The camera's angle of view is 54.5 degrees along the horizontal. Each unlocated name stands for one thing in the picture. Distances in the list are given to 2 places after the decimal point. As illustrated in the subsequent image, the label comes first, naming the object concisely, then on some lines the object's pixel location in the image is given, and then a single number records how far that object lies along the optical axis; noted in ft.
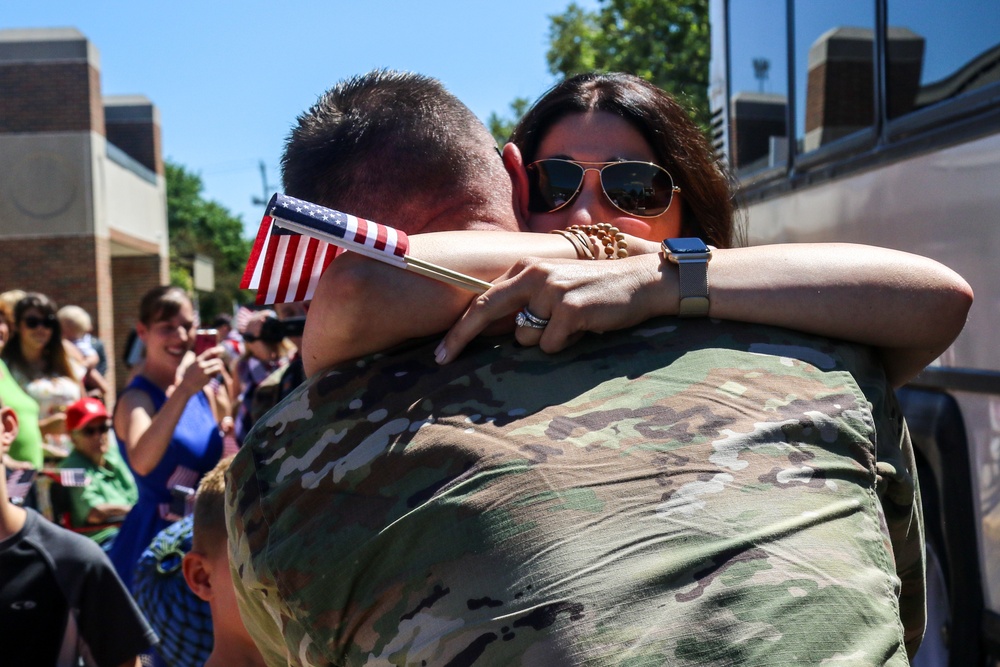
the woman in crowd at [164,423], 14.40
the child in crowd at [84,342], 31.63
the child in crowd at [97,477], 16.72
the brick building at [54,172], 56.34
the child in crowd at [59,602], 9.73
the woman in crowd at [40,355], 22.96
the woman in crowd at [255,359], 17.62
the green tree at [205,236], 182.19
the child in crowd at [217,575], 8.89
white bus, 11.23
